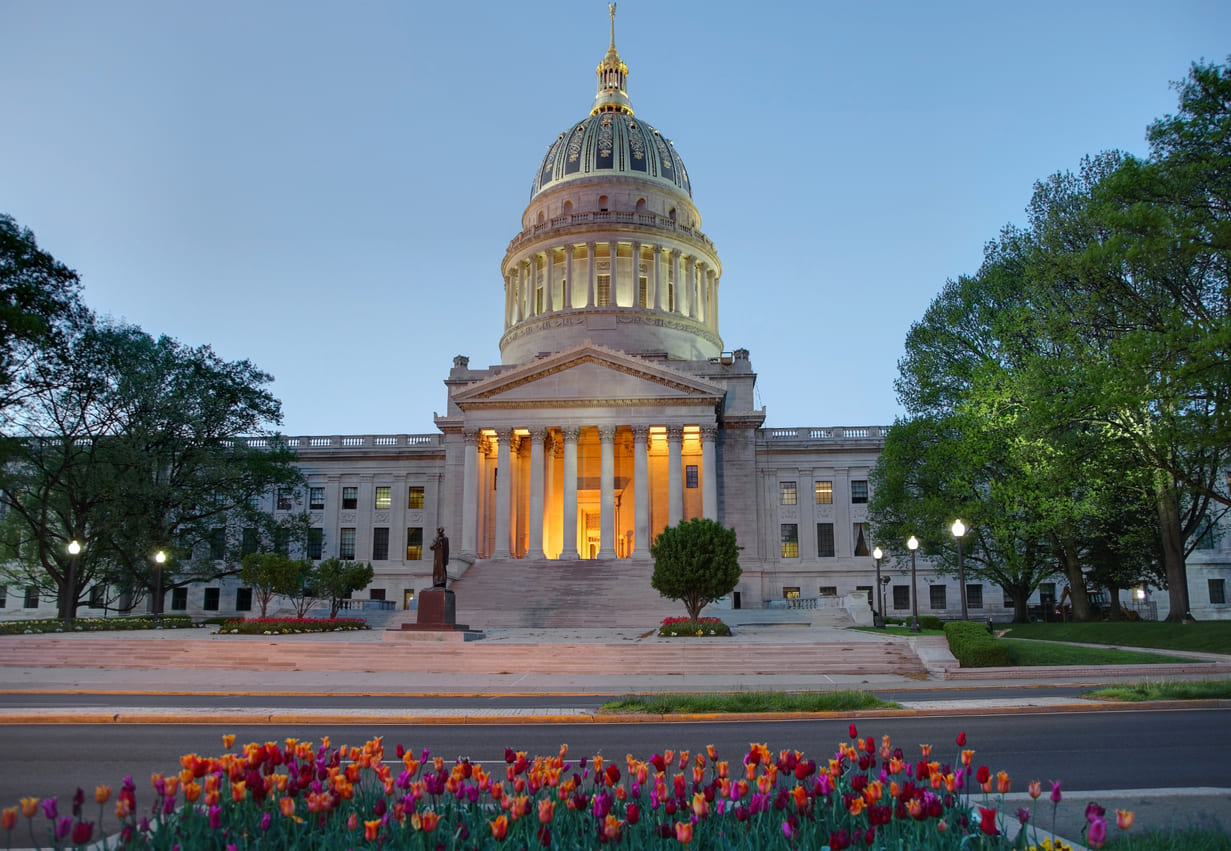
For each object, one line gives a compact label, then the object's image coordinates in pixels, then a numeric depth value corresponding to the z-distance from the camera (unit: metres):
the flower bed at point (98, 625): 39.41
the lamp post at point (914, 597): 34.05
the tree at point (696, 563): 37.84
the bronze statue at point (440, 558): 35.94
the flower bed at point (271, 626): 37.41
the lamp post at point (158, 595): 47.97
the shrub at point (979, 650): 25.28
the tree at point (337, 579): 48.34
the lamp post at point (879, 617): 41.03
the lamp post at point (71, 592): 40.72
